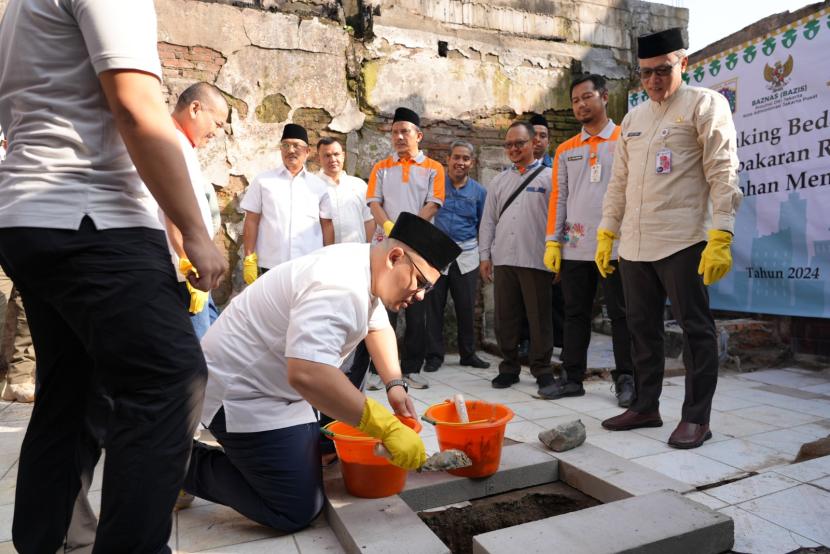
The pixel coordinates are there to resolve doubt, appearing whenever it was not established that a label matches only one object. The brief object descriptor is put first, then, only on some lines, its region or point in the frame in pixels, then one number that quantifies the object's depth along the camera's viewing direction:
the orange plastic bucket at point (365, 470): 2.06
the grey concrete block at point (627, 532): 1.68
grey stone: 2.56
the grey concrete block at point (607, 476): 2.17
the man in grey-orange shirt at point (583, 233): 3.75
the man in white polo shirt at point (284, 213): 4.33
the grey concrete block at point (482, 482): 2.22
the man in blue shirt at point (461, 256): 4.85
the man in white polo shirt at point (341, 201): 4.59
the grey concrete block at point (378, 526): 1.76
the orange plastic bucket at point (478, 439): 2.19
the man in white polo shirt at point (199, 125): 2.74
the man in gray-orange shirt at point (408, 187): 4.57
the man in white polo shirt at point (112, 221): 1.25
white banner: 4.26
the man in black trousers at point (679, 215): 2.79
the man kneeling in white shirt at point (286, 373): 1.82
